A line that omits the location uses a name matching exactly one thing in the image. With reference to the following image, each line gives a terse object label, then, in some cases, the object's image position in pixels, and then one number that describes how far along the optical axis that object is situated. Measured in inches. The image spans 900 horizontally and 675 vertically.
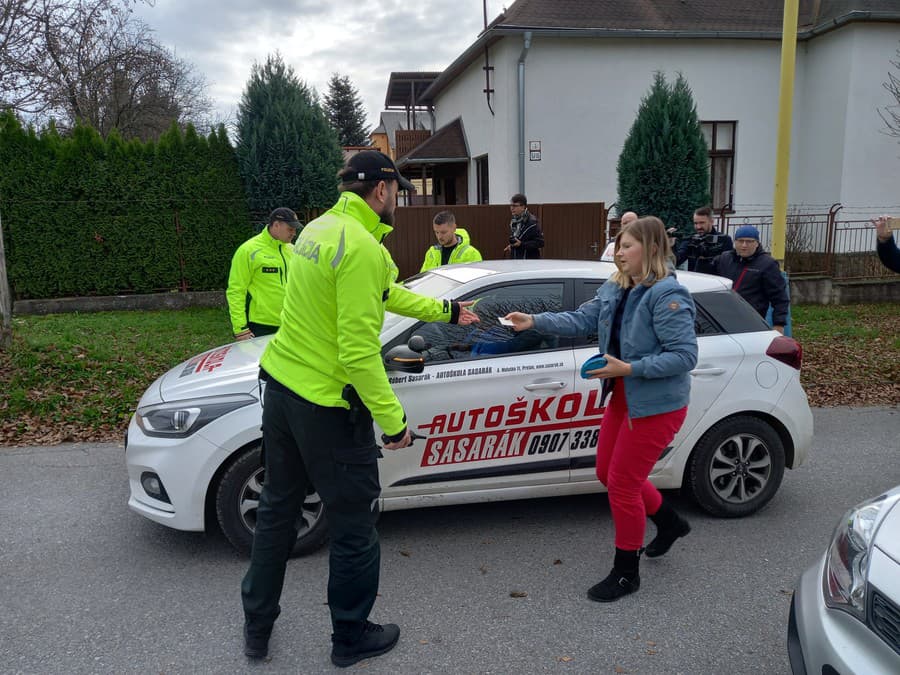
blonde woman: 121.0
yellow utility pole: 295.9
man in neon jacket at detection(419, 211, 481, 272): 289.7
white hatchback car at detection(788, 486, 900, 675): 76.8
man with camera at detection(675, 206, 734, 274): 282.7
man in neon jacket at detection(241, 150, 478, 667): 100.2
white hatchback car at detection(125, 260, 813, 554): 143.1
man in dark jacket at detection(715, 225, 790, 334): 232.5
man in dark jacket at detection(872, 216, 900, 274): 185.8
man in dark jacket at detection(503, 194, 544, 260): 393.1
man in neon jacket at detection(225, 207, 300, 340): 228.4
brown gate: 483.2
